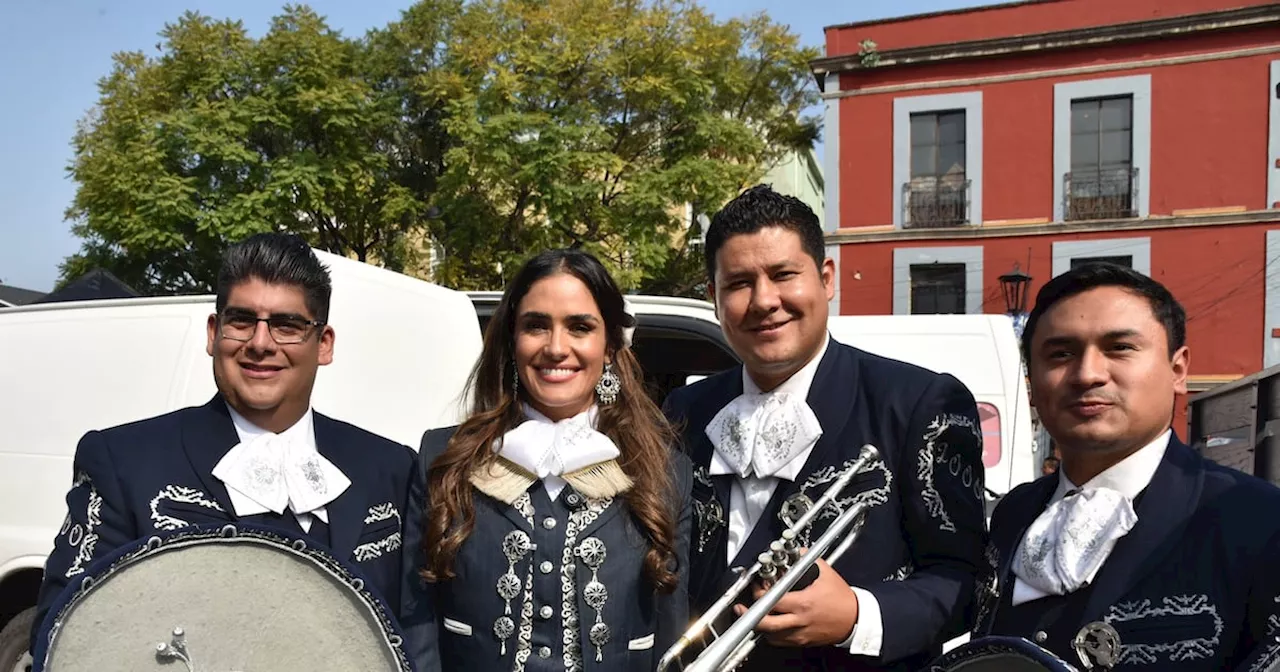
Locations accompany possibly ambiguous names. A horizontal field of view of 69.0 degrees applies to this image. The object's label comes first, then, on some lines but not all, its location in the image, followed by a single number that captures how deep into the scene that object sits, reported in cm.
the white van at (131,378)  416
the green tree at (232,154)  1470
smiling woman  220
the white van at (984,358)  556
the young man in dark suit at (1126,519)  161
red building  1662
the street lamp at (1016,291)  1370
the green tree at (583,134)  1475
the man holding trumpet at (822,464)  196
